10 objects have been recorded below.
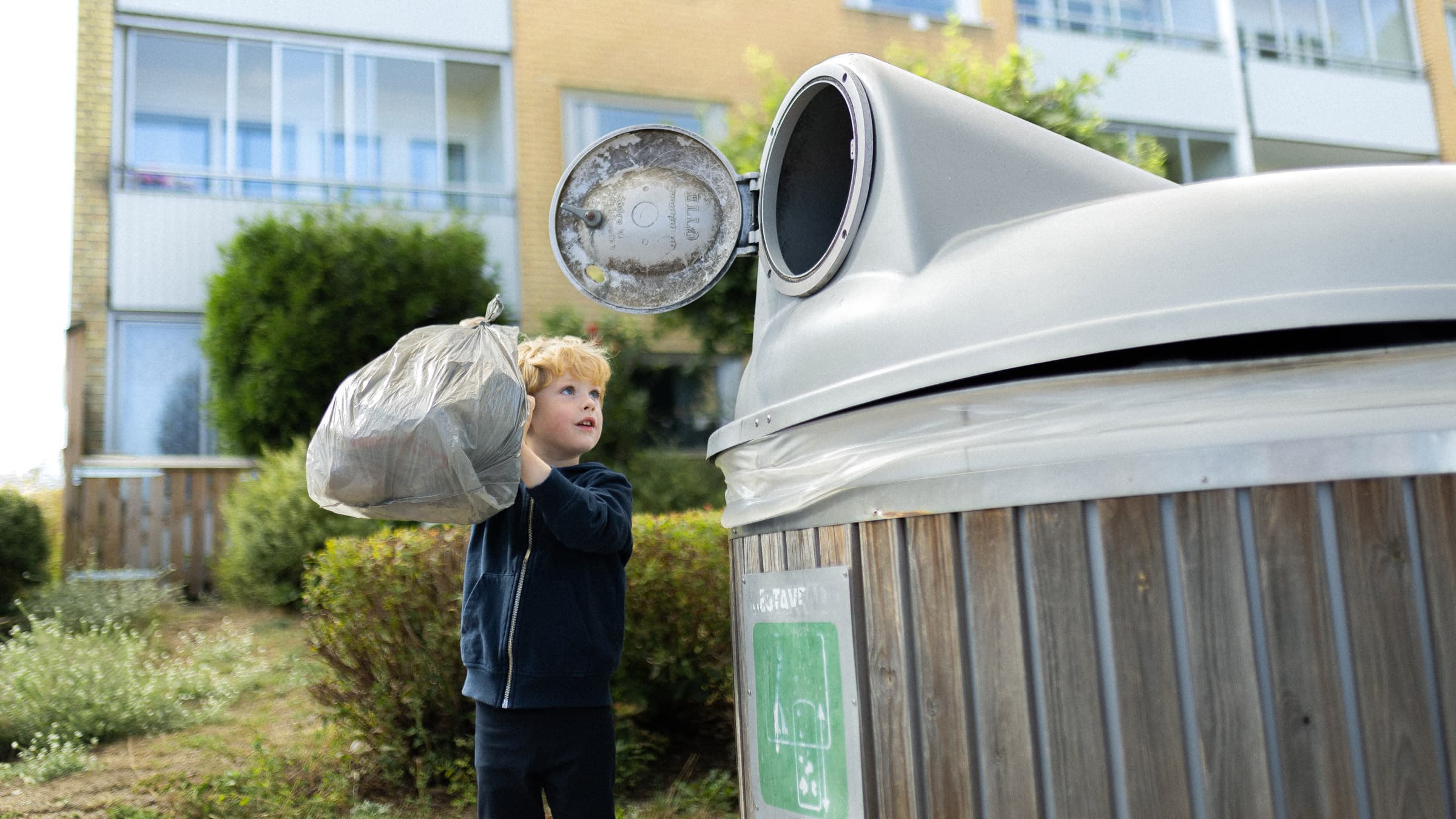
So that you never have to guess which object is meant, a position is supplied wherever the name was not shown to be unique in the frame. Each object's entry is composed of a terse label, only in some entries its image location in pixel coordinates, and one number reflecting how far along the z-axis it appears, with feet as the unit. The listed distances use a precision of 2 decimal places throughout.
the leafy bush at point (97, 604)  23.53
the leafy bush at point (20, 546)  25.21
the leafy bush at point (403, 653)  14.21
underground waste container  4.99
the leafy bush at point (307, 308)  30.48
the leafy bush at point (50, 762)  15.49
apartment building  33.94
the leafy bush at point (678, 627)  15.06
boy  7.82
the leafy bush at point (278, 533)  25.32
